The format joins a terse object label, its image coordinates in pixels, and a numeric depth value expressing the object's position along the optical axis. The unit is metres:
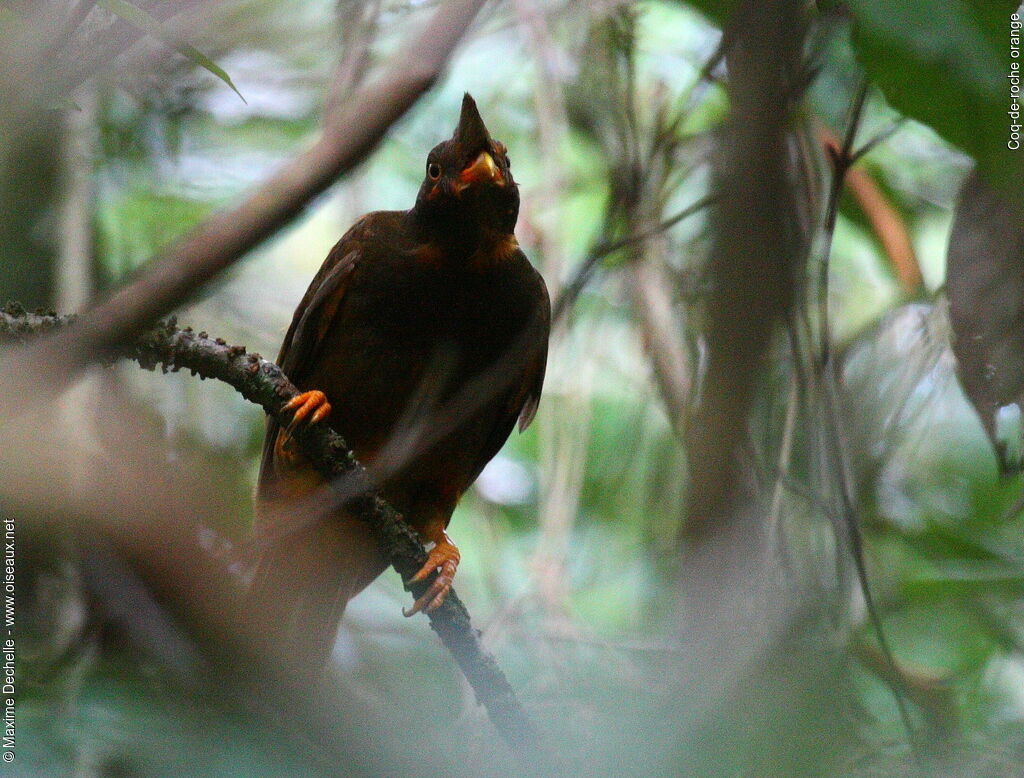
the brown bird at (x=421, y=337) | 7.06
